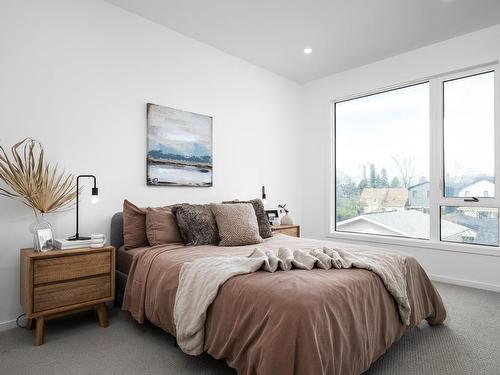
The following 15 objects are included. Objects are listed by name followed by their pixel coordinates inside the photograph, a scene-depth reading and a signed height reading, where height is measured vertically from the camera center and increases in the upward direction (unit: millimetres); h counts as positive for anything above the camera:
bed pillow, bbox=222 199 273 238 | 3346 -309
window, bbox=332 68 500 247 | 3648 +380
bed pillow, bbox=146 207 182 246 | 2795 -331
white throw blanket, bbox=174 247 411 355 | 1782 -503
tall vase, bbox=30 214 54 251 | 2299 -347
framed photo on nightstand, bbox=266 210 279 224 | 4350 -336
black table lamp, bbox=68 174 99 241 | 2527 -49
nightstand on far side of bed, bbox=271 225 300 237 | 3978 -499
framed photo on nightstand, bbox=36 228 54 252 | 2295 -363
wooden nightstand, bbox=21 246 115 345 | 2133 -661
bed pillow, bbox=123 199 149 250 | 2789 -325
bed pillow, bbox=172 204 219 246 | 2857 -321
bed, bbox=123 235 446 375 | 1378 -650
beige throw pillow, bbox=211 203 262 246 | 2922 -327
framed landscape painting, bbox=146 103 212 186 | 3299 +470
